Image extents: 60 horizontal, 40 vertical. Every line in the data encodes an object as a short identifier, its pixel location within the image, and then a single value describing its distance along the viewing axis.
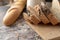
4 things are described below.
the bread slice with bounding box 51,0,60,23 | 0.66
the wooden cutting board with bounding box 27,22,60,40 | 0.57
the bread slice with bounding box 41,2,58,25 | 0.63
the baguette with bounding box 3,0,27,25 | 0.81
